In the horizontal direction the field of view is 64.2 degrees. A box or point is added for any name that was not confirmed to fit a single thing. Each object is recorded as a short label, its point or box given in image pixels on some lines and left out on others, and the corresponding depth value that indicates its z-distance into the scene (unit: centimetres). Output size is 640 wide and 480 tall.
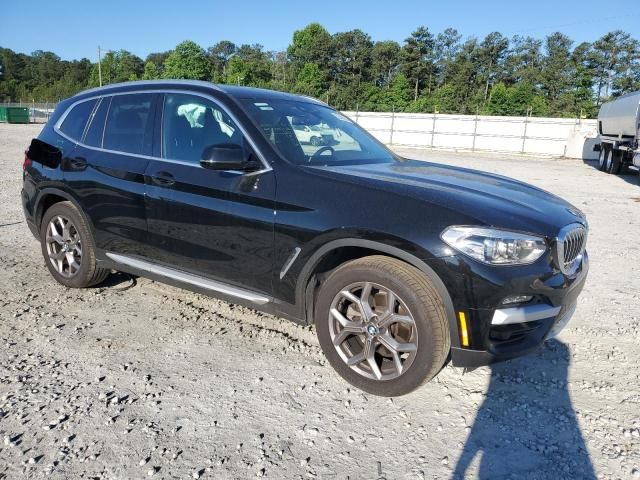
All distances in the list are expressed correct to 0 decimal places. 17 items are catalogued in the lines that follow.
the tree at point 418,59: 8488
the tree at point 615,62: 6519
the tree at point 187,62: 9044
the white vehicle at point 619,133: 1639
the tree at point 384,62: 9288
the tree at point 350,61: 9362
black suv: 275
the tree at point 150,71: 9279
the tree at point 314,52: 9400
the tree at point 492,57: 7850
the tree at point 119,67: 10241
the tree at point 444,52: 8394
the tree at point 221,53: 12675
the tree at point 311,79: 8208
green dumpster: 4700
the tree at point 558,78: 5859
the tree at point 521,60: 7588
